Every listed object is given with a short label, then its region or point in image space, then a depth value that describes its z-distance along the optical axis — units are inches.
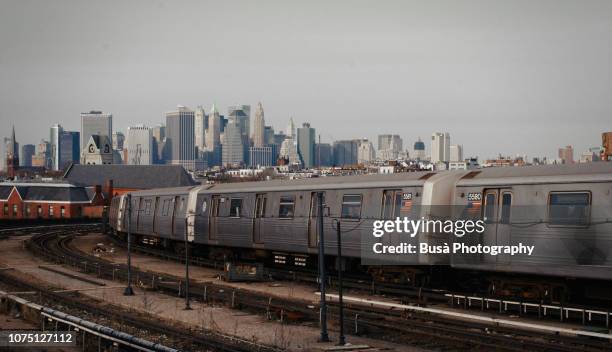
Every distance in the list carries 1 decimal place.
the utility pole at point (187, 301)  1013.3
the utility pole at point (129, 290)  1155.9
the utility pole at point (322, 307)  783.7
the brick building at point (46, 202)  4525.1
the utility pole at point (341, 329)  765.9
